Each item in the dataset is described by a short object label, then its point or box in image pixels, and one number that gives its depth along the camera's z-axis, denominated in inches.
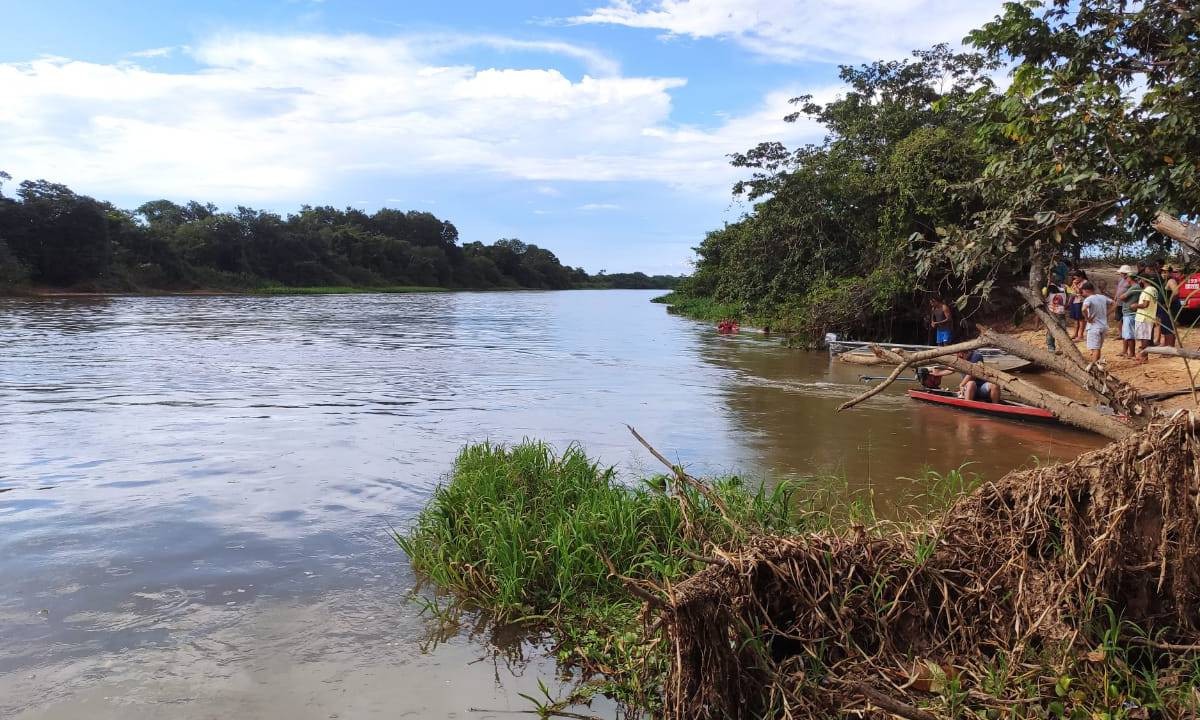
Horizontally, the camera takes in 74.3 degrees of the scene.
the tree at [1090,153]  240.5
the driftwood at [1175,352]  115.5
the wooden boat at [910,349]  555.1
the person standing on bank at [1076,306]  589.6
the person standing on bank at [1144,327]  452.4
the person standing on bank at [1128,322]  500.7
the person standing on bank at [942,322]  555.1
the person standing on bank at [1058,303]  570.3
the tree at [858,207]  713.6
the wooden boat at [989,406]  393.4
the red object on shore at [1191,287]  492.7
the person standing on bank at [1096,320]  499.8
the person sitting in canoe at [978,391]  421.4
